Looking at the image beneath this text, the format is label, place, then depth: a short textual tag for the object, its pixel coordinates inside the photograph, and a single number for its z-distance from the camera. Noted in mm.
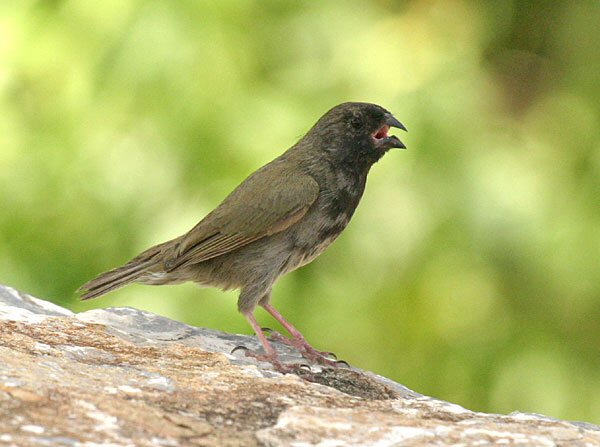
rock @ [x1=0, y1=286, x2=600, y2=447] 5793
